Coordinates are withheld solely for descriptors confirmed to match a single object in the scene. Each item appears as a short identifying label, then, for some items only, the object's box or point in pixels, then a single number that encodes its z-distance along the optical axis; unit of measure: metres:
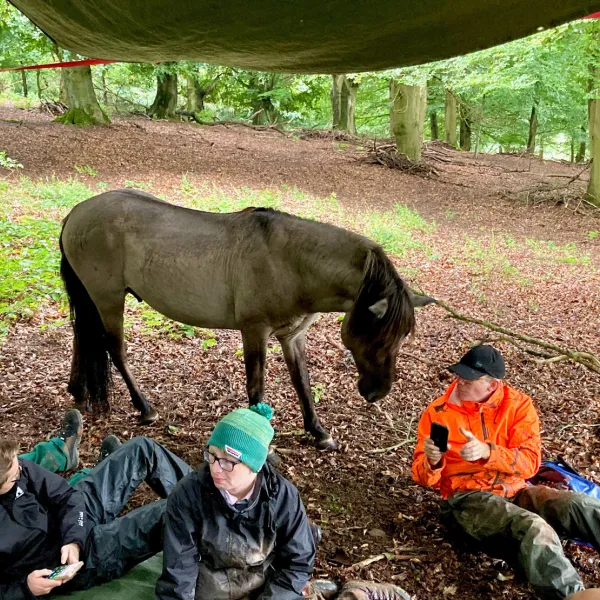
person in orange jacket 3.00
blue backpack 3.33
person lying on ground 2.45
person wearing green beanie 2.30
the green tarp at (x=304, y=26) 1.59
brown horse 3.75
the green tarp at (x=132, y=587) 2.68
